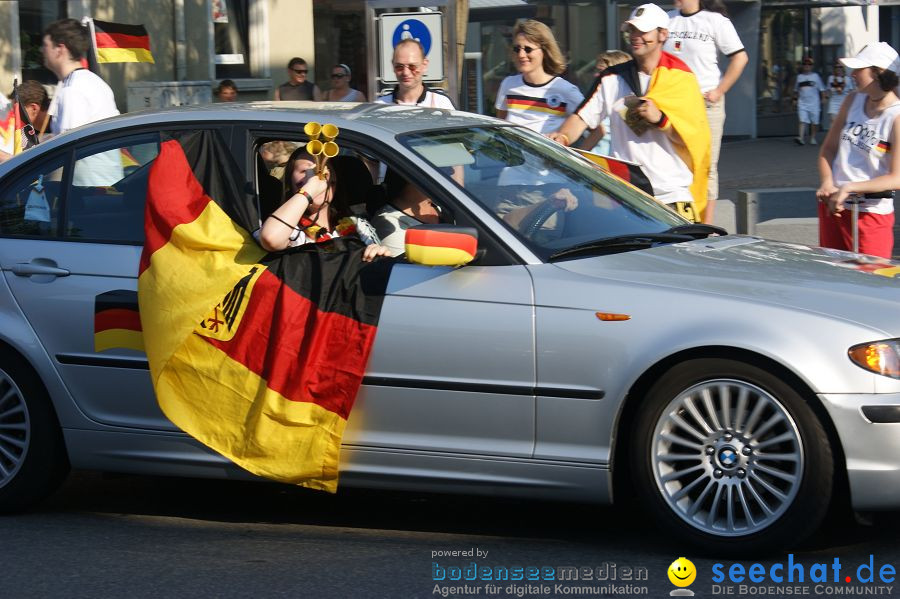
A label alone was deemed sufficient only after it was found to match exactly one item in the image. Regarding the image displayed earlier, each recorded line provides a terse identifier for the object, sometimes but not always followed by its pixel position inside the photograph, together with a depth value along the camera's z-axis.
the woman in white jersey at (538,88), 15.92
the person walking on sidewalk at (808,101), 54.08
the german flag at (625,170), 13.39
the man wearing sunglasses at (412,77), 15.58
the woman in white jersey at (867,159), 14.15
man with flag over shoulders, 14.44
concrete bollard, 19.48
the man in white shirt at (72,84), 16.11
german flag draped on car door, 9.91
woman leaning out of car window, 10.23
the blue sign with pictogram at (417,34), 21.26
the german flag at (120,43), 22.03
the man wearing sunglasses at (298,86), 26.87
